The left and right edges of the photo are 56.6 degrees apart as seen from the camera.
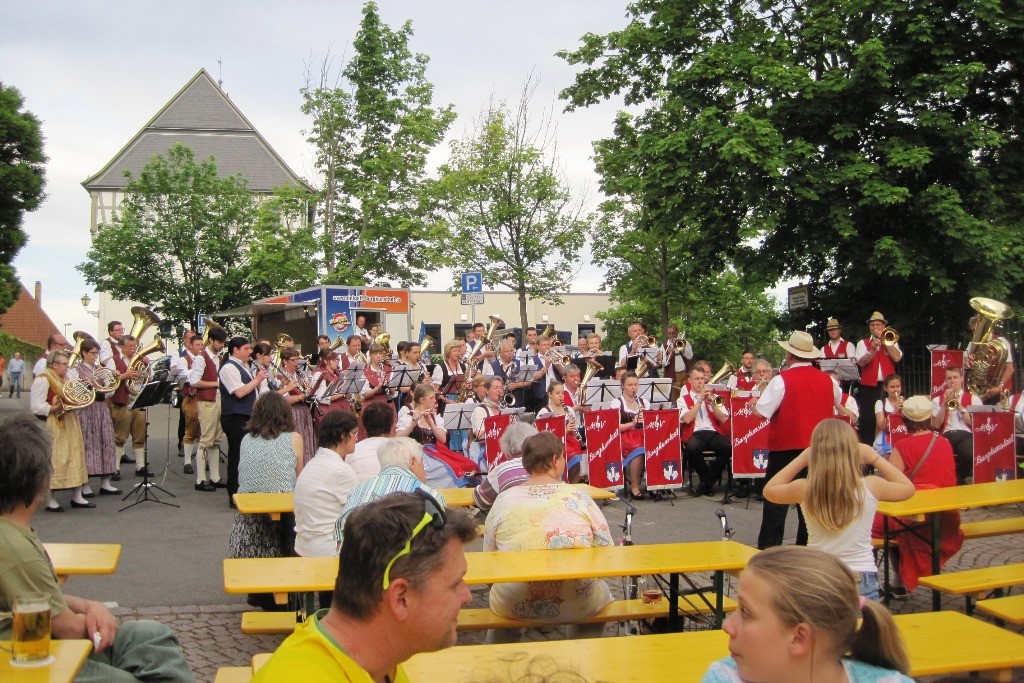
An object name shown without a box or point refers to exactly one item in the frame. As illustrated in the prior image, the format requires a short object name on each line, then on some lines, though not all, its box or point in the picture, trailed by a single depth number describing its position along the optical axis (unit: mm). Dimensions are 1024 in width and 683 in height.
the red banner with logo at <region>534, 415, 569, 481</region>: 11508
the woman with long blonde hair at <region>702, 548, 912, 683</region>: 2596
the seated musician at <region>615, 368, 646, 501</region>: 12370
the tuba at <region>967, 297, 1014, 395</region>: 11914
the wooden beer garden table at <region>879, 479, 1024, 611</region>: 6418
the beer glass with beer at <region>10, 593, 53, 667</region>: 3236
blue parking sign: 17498
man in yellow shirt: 2162
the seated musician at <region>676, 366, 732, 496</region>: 12656
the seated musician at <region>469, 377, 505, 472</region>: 11523
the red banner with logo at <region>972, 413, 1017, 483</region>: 11109
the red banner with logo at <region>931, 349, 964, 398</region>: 13245
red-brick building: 65750
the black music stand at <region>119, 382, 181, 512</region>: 11620
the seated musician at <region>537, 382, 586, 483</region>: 11898
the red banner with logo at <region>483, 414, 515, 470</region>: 11195
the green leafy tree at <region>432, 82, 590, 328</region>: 28344
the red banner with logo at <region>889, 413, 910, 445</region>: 11305
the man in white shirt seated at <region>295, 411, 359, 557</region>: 6203
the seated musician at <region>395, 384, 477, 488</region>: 9570
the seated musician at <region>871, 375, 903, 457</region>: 12172
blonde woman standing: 5352
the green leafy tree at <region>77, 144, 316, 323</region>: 36875
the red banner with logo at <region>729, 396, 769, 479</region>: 11906
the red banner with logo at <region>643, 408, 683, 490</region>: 12070
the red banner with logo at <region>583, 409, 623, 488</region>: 11805
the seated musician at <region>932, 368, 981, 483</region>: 11651
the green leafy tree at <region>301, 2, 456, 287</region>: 34656
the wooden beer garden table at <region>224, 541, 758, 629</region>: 4699
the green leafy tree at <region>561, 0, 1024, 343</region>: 18188
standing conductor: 8125
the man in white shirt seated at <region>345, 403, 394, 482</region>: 7035
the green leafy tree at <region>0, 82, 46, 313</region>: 30672
